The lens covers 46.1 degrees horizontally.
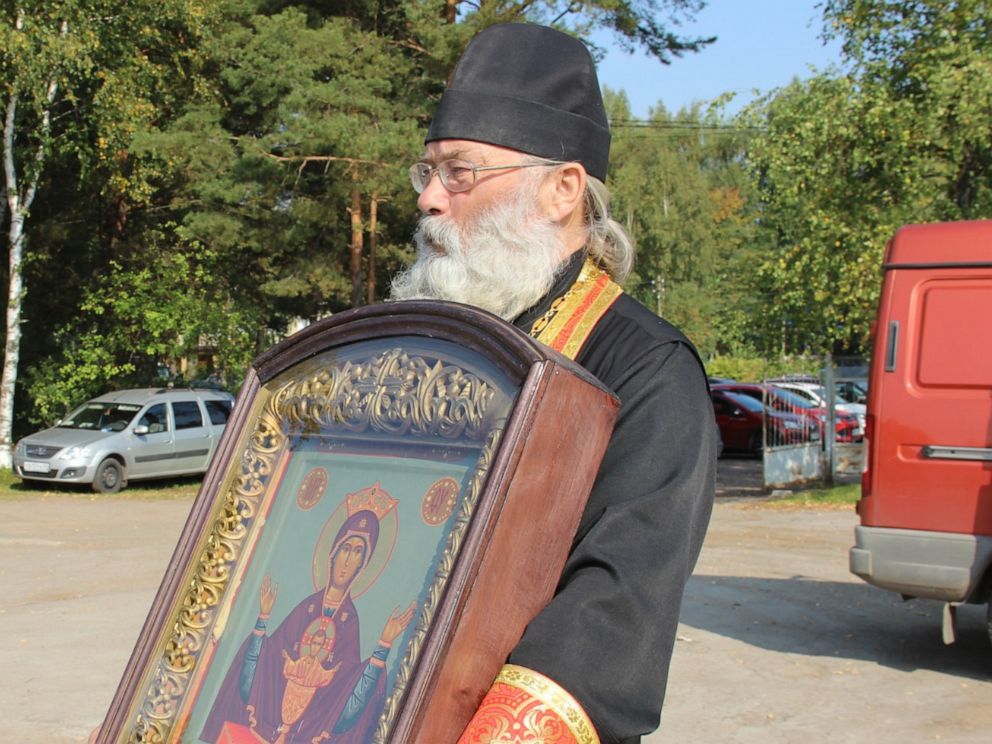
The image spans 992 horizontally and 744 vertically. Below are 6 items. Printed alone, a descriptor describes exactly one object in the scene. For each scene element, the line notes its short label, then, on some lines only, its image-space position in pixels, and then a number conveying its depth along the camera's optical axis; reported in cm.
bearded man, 151
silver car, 1792
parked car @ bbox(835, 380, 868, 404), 2238
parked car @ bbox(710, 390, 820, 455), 2630
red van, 679
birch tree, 1834
